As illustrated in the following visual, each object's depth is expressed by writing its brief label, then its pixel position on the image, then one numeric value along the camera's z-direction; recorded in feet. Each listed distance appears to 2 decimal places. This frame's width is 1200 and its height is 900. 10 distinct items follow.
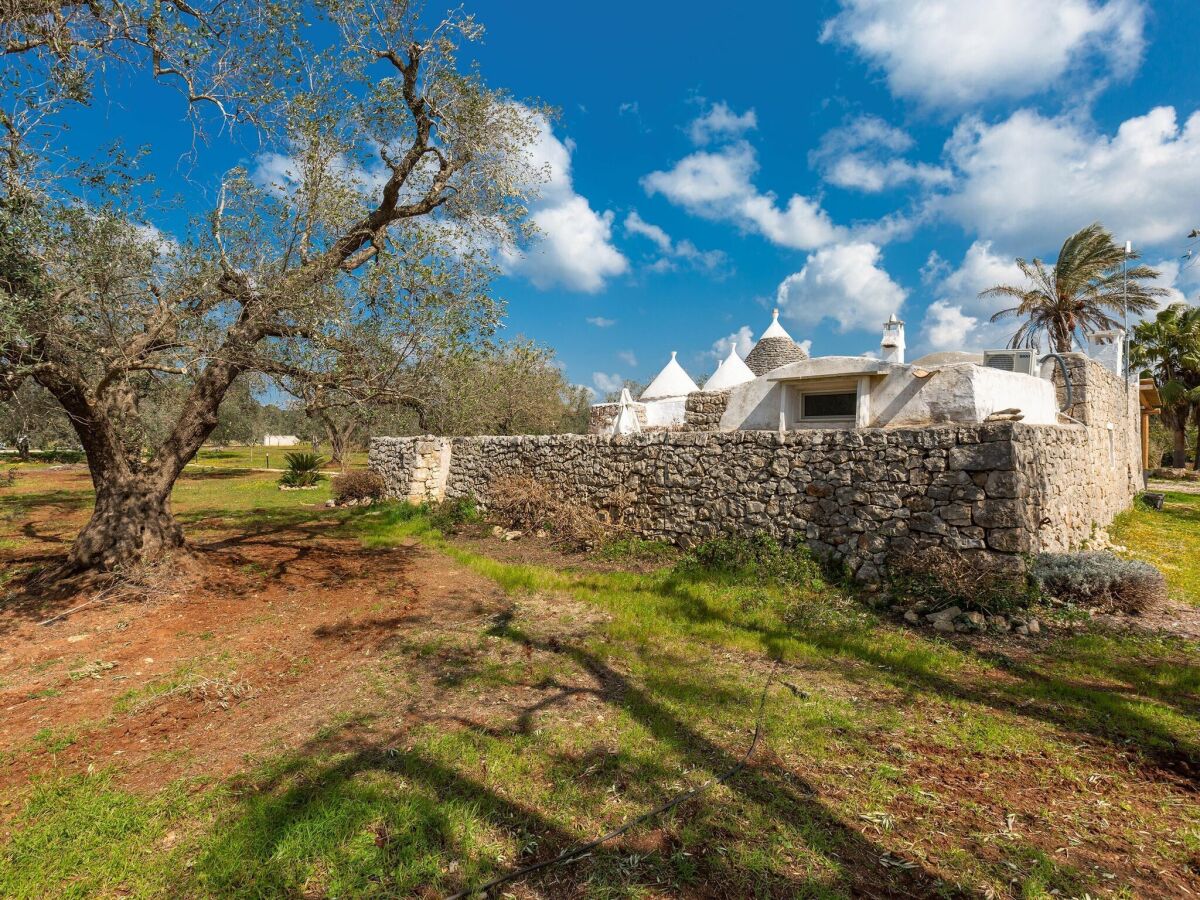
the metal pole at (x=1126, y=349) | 46.90
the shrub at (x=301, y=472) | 67.15
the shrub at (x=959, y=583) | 19.84
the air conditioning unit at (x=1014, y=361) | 31.73
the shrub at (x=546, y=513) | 32.68
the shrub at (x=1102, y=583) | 19.97
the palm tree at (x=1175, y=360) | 83.10
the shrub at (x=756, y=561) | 24.41
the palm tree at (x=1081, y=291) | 64.90
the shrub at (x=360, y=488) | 52.49
